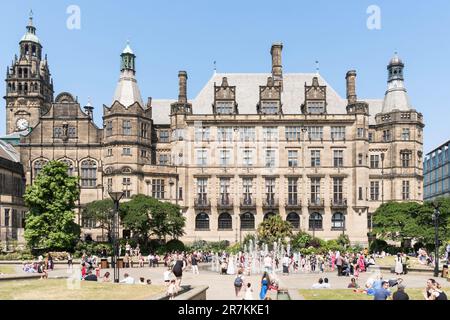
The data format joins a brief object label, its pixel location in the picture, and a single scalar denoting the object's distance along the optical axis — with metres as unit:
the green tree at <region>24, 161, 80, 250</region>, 60.00
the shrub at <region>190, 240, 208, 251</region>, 70.31
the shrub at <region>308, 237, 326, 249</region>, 67.19
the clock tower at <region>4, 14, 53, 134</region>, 94.94
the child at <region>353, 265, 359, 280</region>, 38.71
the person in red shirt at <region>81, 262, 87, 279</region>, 36.20
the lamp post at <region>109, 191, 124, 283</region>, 33.26
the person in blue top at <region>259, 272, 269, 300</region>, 23.75
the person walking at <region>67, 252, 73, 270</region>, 44.81
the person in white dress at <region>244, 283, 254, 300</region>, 22.42
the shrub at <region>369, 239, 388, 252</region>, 70.44
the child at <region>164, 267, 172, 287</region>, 26.38
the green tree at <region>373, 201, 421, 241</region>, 65.81
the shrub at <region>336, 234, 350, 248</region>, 72.38
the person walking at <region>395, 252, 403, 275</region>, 40.75
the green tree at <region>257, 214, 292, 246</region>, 65.12
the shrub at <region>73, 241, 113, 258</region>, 61.31
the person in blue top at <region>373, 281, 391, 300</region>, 20.00
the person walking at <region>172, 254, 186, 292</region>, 24.80
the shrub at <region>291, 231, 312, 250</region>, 65.25
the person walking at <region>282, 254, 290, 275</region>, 43.59
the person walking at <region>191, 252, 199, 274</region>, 42.22
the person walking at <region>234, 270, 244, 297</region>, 25.75
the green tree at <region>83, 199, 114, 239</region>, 64.44
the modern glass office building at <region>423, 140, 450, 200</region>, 127.31
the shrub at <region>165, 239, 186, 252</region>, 65.69
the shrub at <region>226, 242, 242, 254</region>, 64.41
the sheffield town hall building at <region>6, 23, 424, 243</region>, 76.44
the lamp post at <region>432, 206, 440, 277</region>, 38.69
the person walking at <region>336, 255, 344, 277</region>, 40.97
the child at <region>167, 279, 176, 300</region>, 21.75
